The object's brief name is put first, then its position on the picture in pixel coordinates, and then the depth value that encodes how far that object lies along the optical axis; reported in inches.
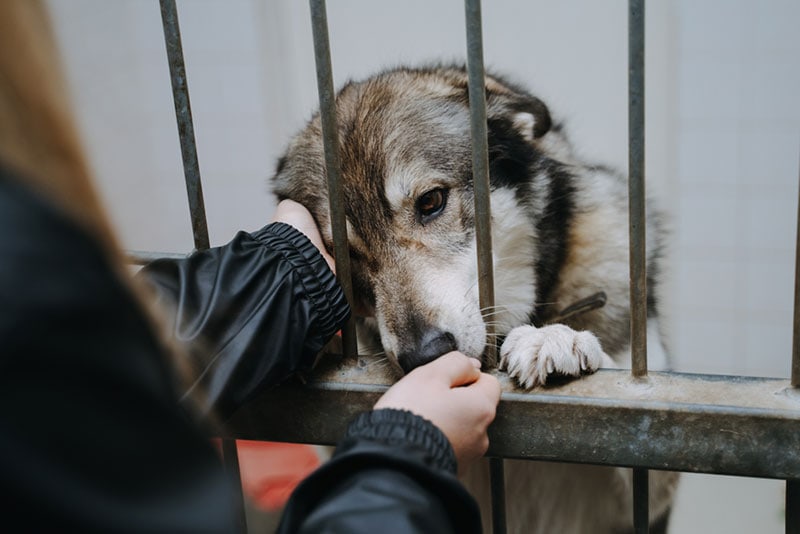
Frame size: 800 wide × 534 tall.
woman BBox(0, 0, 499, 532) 19.2
